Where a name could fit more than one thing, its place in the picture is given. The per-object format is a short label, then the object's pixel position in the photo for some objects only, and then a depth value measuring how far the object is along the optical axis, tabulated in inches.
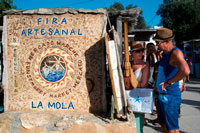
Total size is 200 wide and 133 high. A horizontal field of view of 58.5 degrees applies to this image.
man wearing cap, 94.1
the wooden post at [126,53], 105.2
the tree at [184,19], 872.0
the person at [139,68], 109.1
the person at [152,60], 112.3
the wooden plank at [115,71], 105.4
